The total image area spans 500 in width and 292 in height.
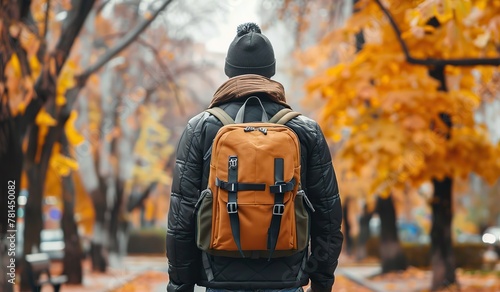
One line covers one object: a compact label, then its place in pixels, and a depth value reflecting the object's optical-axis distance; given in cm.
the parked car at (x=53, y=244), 3369
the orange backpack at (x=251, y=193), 352
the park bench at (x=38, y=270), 1153
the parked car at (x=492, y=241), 3378
